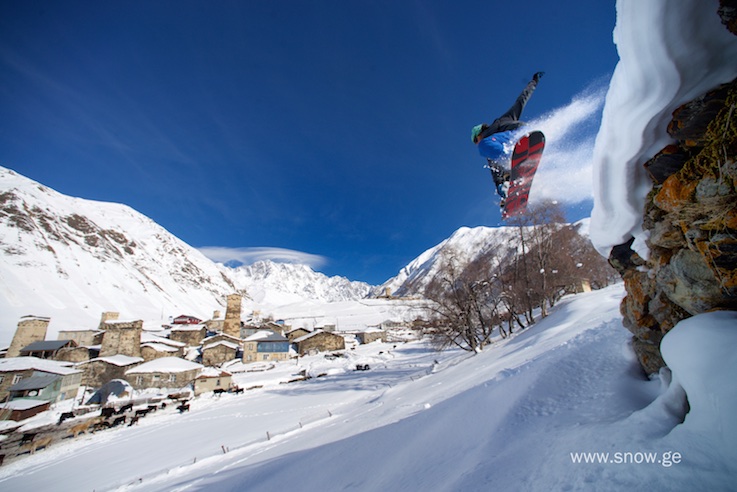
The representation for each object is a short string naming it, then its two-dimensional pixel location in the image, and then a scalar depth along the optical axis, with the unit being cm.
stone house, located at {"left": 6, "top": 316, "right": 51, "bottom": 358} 3672
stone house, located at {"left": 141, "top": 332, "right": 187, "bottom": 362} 3709
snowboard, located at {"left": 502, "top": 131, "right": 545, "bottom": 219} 918
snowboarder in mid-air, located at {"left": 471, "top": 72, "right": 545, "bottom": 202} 916
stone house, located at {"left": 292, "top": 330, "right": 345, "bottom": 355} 4584
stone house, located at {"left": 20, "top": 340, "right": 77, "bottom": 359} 3534
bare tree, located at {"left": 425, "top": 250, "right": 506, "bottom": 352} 1662
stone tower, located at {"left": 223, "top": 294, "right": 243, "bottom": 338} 5269
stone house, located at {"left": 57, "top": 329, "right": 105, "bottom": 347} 4431
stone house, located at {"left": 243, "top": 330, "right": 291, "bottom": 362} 4131
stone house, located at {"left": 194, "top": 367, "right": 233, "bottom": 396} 2755
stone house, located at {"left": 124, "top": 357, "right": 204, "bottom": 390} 2984
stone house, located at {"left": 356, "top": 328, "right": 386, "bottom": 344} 5409
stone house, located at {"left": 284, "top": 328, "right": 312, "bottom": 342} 5184
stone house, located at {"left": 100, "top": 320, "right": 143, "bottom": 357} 3522
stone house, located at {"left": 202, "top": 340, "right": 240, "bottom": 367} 4069
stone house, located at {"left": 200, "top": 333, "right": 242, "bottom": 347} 4413
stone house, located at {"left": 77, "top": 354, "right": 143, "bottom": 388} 3066
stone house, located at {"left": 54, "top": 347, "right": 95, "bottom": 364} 3569
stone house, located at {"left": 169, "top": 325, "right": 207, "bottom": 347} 4987
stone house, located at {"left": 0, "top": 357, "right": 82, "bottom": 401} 2616
